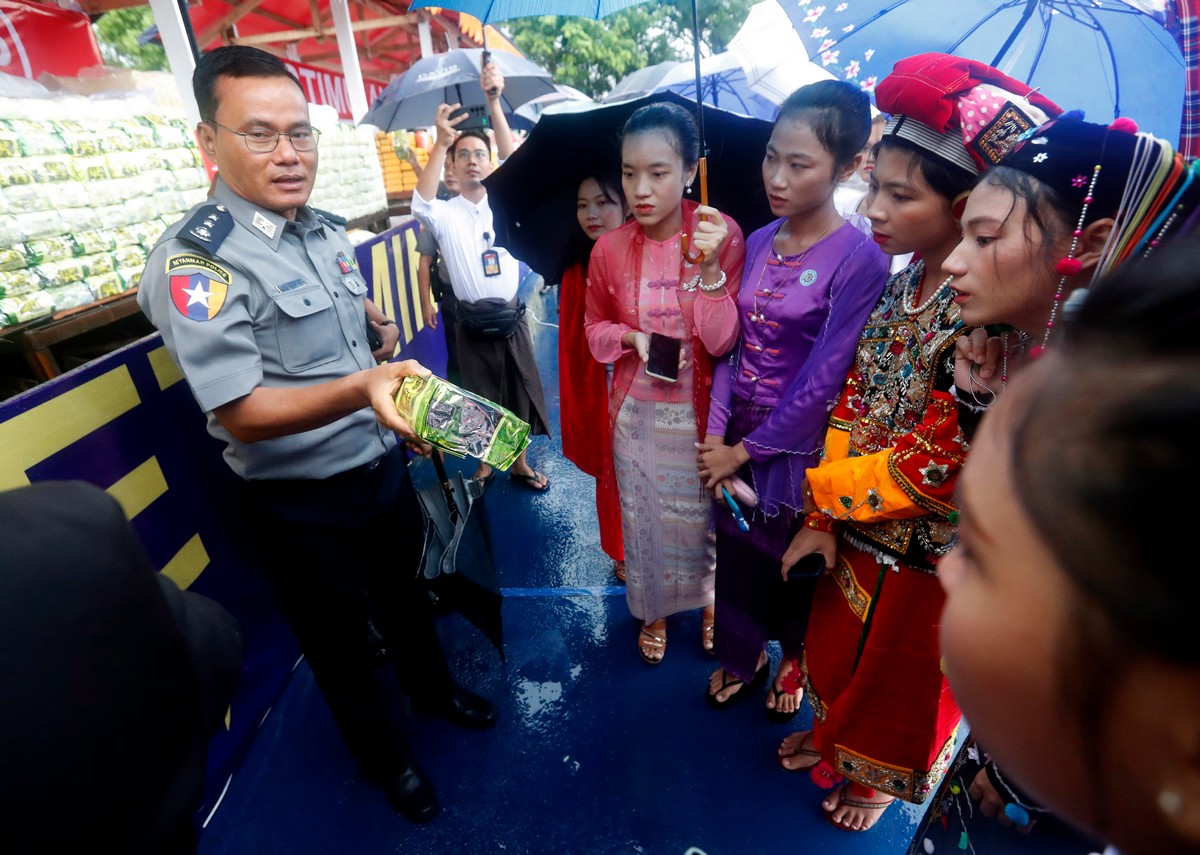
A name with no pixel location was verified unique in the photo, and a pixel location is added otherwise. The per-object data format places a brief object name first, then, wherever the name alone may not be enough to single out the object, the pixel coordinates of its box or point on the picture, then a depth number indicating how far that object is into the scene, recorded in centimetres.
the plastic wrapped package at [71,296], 211
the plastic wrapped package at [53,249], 204
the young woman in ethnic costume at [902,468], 120
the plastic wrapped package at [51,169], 202
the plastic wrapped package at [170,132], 260
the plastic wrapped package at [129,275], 239
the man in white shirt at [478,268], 318
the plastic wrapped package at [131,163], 235
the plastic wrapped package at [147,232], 249
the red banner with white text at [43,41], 292
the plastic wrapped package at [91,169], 218
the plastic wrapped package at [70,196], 210
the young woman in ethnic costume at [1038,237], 84
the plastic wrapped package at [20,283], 192
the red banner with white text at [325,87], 847
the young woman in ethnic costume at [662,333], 176
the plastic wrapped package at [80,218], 215
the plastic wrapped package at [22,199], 192
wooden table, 198
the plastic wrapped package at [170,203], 260
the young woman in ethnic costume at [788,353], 151
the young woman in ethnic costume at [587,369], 219
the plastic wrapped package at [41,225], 200
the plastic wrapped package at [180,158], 264
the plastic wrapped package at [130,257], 239
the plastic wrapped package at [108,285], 227
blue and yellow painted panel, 145
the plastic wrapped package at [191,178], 272
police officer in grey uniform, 130
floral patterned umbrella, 147
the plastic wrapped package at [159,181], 253
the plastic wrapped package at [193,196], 278
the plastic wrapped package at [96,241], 224
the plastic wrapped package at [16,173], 191
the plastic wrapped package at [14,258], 193
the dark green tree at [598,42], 1422
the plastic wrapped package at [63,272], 208
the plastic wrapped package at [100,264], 226
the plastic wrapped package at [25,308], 191
